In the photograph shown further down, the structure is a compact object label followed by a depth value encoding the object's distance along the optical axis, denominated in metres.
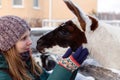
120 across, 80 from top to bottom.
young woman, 2.34
